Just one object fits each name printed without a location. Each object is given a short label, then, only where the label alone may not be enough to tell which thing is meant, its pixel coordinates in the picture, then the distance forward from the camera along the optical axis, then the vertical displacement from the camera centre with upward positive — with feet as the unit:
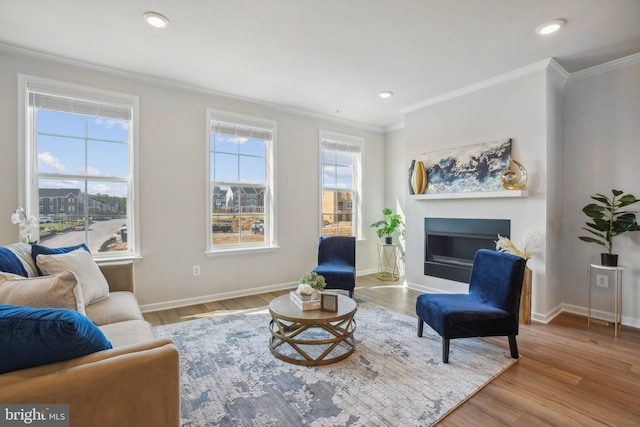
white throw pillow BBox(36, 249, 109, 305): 6.89 -1.36
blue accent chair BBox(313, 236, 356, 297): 13.73 -1.89
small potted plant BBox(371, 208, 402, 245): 16.92 -0.74
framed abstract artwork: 11.49 +1.82
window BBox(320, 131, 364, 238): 16.52 +1.57
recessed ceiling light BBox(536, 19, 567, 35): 8.13 +5.04
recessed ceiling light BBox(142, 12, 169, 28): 7.80 +5.02
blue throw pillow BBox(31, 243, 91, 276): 7.12 -0.97
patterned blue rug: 5.80 -3.83
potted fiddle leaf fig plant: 9.62 -0.24
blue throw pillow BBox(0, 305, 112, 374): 3.26 -1.39
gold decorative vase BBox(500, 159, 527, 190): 10.73 +1.16
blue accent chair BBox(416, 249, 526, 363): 7.70 -2.52
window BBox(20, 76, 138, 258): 9.92 +1.66
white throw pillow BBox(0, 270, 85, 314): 4.52 -1.21
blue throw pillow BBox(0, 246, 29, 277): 5.96 -1.03
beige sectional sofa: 3.26 -1.96
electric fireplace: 11.89 -1.29
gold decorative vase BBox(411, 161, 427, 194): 13.88 +1.53
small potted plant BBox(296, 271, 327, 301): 8.19 -2.07
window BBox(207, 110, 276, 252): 13.23 +1.32
